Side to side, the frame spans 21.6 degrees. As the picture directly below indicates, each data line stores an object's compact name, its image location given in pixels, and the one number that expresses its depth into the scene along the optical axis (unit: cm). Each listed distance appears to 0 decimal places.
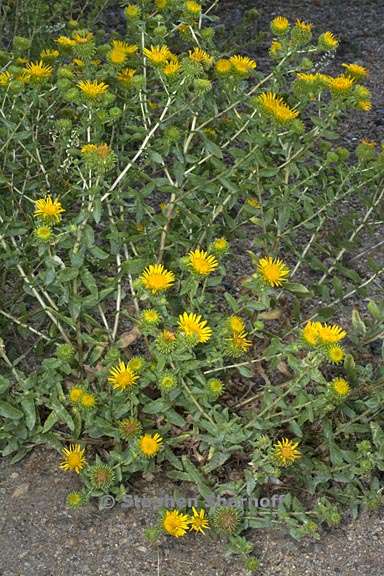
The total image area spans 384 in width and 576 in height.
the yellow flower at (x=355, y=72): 279
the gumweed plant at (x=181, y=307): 252
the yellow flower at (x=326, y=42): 277
